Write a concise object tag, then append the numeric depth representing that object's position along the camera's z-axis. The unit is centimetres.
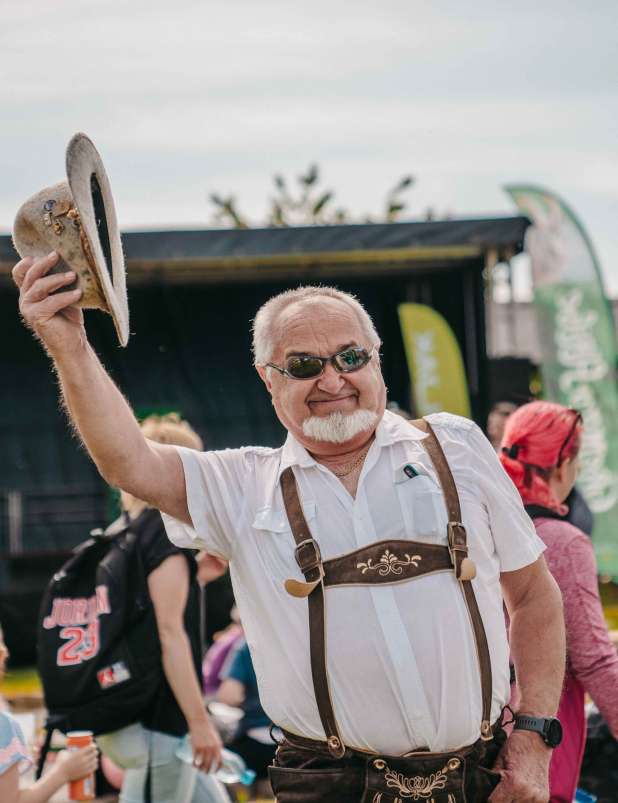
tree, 2789
